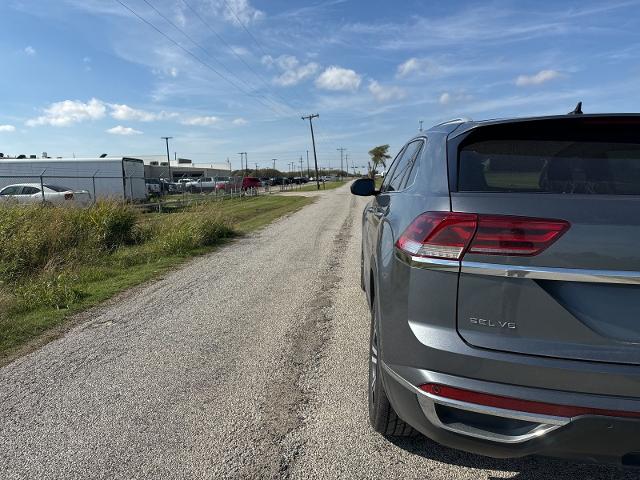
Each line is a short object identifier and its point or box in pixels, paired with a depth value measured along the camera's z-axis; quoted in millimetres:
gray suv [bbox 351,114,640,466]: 1980
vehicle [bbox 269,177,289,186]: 85275
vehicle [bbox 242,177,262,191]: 50619
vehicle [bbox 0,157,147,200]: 25797
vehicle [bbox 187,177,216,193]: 46391
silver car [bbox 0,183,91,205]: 20453
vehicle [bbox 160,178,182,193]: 44194
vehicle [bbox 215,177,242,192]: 43203
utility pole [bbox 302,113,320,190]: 69081
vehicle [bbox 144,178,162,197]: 33994
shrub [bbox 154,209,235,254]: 10852
